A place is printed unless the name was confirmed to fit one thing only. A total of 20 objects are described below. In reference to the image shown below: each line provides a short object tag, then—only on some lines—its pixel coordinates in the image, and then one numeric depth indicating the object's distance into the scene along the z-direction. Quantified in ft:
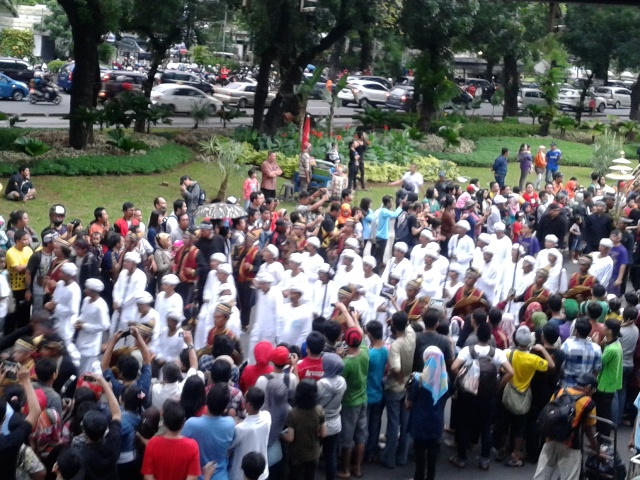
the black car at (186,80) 134.10
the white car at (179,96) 115.65
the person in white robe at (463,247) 42.16
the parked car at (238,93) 132.16
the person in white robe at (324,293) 34.63
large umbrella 41.16
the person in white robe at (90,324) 29.37
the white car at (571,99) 168.66
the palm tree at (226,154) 62.18
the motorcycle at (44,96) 123.54
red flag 70.74
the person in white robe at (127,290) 31.27
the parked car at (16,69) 133.72
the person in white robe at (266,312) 31.71
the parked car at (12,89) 122.42
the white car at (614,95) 187.11
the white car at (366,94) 143.64
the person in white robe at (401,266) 37.14
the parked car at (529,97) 163.63
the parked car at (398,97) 140.87
